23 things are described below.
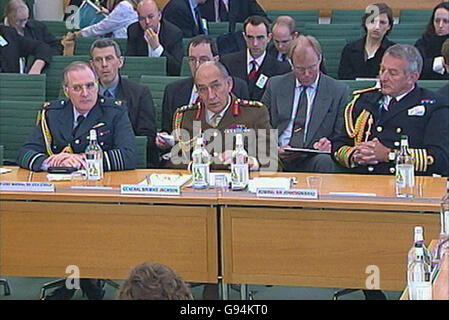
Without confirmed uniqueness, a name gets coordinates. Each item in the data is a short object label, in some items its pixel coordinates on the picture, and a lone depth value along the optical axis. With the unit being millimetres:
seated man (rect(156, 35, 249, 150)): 11258
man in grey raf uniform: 9602
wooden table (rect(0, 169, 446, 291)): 7824
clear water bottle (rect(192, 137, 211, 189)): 8375
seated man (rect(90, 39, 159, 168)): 11203
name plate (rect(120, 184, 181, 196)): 8156
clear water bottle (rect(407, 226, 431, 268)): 5773
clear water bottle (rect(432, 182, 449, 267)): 6210
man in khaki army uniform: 9727
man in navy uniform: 9477
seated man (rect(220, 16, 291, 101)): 12094
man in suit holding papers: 10711
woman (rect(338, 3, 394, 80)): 12977
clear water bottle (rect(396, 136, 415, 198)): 8141
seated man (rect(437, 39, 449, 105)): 10129
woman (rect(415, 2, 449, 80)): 13039
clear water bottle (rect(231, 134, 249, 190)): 8289
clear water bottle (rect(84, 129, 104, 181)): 8820
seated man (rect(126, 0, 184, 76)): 13773
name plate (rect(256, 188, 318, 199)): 7953
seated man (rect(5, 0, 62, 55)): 14969
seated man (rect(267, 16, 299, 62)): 12578
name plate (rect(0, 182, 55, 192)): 8359
